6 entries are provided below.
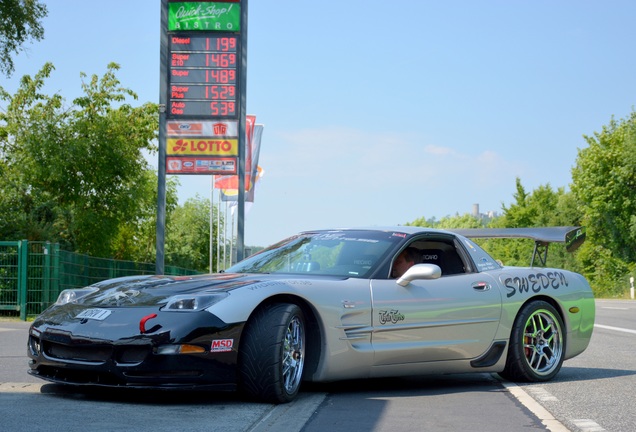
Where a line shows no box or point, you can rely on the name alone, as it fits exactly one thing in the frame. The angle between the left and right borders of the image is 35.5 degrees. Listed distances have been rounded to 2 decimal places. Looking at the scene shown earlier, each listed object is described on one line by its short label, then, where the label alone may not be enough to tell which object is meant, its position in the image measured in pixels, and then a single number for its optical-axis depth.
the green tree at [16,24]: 26.00
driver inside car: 7.52
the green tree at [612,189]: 62.97
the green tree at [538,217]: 83.06
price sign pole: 18.61
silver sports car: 6.00
